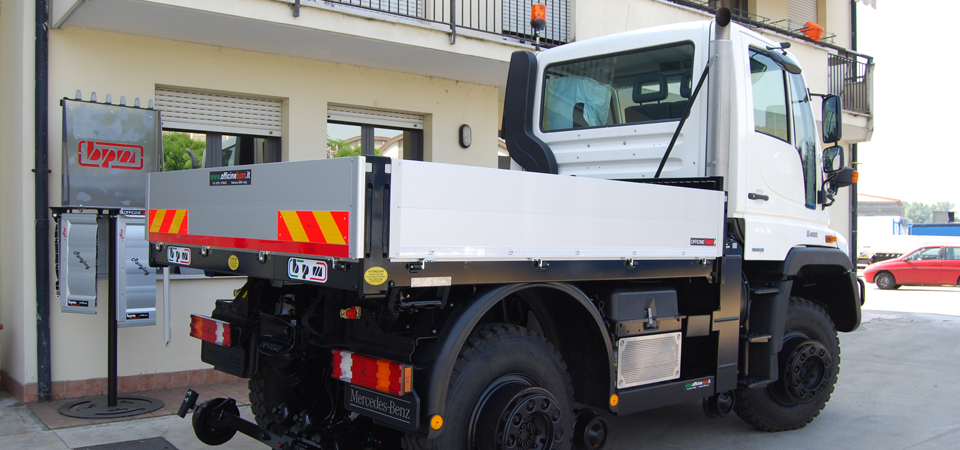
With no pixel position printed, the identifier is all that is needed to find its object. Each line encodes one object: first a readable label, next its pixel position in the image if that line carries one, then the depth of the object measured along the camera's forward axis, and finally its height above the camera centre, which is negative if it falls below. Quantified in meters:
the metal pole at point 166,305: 5.95 -0.74
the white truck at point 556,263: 3.05 -0.21
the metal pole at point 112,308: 5.52 -0.70
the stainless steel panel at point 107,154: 5.70 +0.53
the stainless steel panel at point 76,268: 5.59 -0.40
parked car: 21.20 -1.35
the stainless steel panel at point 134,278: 5.76 -0.49
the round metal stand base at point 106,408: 5.52 -1.52
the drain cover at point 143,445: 4.83 -1.56
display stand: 5.52 -1.41
